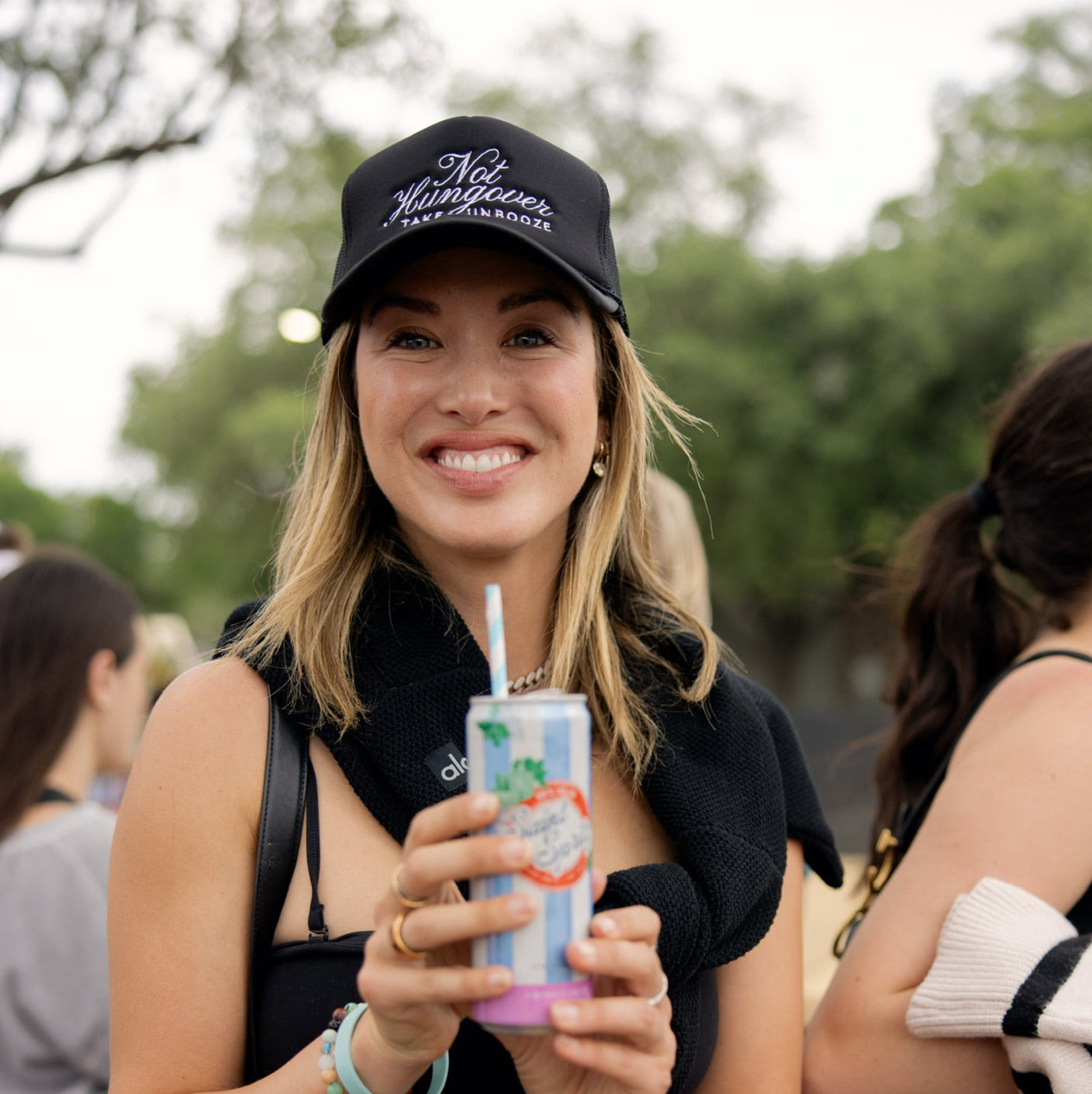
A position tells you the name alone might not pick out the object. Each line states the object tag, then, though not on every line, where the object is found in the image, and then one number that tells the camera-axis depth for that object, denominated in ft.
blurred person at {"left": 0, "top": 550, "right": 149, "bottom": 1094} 9.93
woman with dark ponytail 7.18
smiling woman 5.50
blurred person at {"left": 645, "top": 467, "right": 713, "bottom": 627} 13.19
